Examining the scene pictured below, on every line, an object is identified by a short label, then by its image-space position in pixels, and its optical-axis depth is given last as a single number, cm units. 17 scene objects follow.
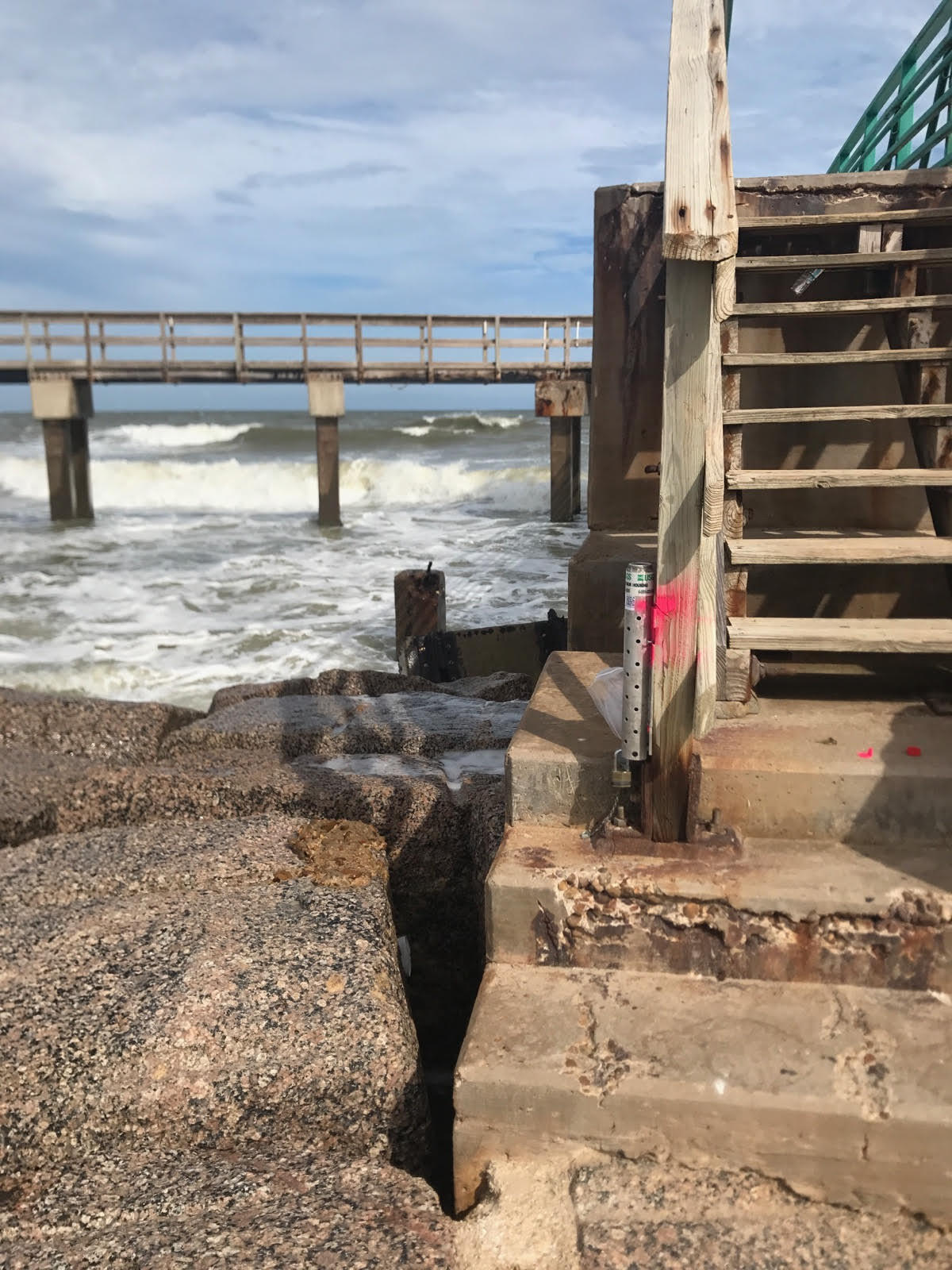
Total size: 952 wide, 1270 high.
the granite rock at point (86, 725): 479
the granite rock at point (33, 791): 341
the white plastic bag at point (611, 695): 233
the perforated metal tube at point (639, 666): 218
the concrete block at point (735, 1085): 175
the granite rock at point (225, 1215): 160
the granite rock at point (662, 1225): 164
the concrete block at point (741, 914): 203
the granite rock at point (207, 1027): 196
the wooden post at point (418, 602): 783
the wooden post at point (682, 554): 205
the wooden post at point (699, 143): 192
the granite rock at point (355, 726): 436
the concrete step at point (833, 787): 224
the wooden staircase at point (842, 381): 264
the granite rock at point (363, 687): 575
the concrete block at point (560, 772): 237
